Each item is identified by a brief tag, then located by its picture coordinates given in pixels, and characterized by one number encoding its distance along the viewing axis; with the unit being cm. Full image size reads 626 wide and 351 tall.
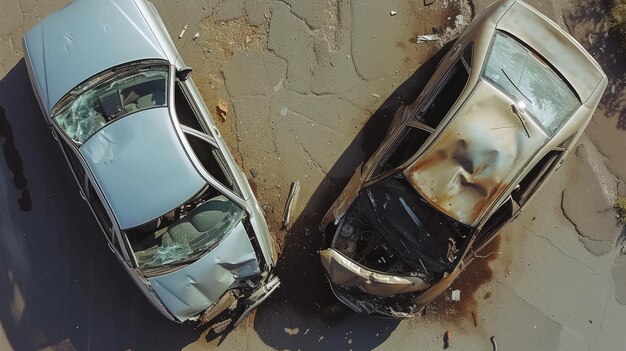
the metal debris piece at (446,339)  613
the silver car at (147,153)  492
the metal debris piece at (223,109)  597
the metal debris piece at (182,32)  595
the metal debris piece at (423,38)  610
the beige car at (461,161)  491
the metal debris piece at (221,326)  580
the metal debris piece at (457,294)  616
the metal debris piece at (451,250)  517
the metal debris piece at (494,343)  617
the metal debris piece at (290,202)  600
